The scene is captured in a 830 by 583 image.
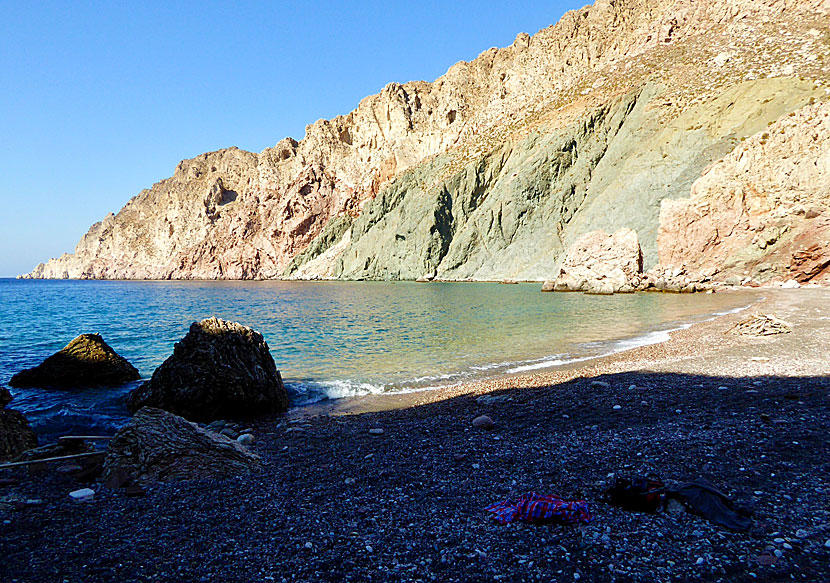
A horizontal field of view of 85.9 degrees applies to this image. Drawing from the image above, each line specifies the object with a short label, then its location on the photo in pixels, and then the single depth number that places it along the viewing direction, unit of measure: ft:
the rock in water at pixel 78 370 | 45.19
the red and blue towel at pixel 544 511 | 14.08
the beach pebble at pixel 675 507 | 14.38
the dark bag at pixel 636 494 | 14.63
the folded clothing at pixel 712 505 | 13.32
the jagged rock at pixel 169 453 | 20.12
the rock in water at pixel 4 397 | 34.58
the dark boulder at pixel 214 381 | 34.42
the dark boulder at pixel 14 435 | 25.02
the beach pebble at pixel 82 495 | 18.10
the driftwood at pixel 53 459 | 20.62
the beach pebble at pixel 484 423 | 26.21
